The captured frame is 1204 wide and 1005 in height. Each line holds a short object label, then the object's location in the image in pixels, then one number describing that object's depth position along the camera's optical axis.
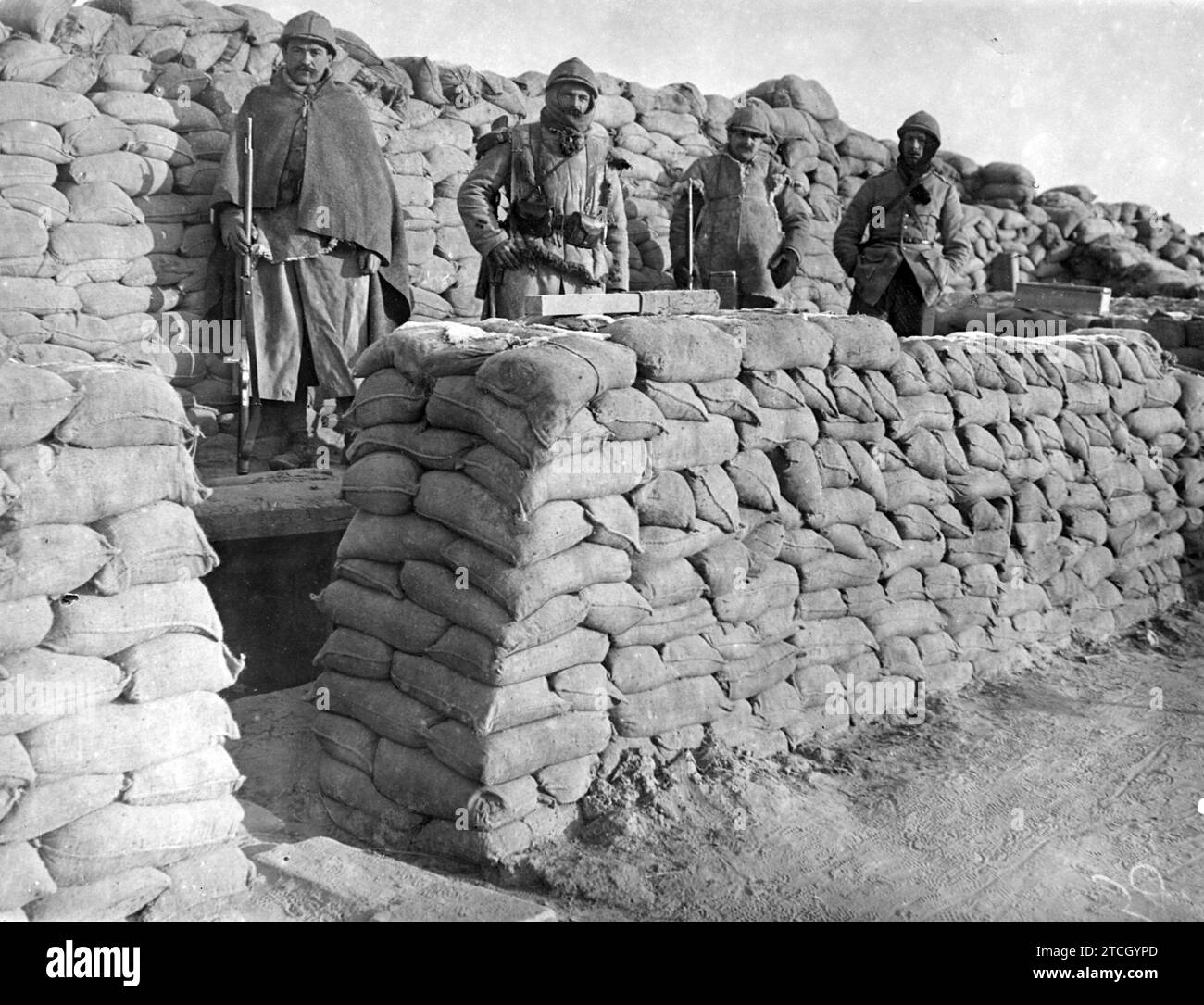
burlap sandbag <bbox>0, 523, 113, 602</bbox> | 2.53
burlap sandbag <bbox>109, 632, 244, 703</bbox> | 2.71
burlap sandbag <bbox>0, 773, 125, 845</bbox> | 2.48
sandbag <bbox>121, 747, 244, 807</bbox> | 2.66
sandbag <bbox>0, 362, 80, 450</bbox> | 2.55
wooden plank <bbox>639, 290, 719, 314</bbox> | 4.48
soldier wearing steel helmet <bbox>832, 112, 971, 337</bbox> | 6.70
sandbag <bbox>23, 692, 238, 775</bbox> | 2.55
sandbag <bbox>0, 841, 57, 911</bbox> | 2.43
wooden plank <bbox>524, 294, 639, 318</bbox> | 4.30
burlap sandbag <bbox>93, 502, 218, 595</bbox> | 2.70
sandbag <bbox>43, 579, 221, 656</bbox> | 2.62
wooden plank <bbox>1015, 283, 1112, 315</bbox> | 9.62
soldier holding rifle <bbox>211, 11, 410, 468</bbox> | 5.97
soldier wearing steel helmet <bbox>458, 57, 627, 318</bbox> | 5.32
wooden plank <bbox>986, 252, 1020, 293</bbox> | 13.12
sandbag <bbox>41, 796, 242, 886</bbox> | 2.55
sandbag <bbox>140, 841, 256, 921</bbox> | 2.63
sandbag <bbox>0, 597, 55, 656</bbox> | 2.52
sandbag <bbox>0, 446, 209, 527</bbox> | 2.57
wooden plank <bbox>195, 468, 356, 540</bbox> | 4.67
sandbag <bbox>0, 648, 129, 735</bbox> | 2.49
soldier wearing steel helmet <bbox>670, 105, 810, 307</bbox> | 7.17
